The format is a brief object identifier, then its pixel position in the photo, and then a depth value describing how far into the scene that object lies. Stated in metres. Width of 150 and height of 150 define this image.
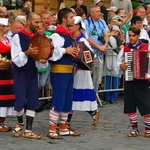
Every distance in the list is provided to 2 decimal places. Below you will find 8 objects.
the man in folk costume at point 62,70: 9.73
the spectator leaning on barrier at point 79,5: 16.49
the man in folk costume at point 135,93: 10.12
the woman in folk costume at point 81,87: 10.50
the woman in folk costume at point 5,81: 10.15
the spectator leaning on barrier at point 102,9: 16.23
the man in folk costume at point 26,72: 9.56
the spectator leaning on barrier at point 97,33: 13.02
